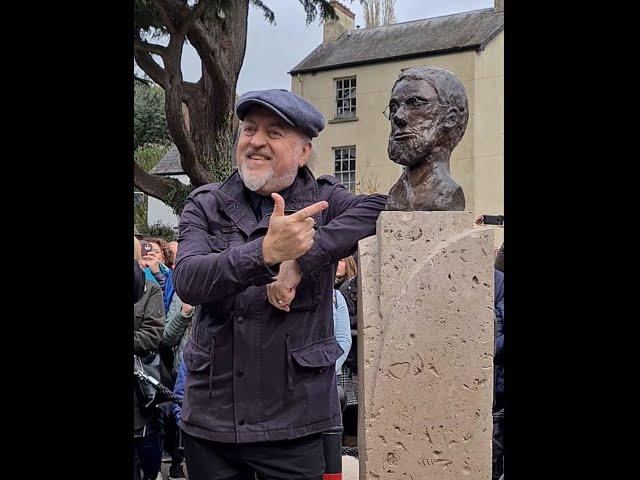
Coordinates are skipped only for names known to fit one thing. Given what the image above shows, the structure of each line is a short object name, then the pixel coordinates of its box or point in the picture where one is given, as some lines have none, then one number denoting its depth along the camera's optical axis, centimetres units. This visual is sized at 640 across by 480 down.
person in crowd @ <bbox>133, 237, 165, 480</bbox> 448
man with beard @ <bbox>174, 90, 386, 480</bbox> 248
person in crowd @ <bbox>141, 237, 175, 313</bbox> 590
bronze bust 278
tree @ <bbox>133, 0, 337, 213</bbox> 1246
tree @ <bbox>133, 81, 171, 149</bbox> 2922
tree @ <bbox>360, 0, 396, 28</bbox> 2400
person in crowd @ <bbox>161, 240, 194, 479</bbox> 518
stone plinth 269
